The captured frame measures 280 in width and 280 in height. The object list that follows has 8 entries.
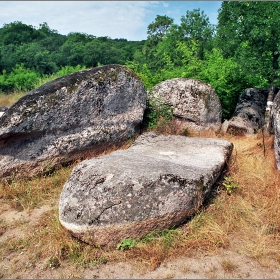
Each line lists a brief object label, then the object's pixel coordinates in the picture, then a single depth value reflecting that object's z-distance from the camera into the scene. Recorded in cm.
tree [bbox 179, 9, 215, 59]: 2506
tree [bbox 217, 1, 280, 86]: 745
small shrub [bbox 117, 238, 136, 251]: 380
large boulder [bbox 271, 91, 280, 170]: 563
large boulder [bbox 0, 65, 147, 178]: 572
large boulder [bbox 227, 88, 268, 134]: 853
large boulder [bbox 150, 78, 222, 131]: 840
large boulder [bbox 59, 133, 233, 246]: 383
